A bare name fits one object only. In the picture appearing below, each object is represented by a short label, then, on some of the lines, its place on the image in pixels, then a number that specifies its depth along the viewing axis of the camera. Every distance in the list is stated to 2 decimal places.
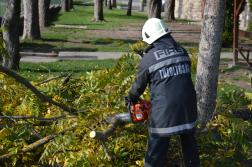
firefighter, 2.89
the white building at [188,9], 29.30
